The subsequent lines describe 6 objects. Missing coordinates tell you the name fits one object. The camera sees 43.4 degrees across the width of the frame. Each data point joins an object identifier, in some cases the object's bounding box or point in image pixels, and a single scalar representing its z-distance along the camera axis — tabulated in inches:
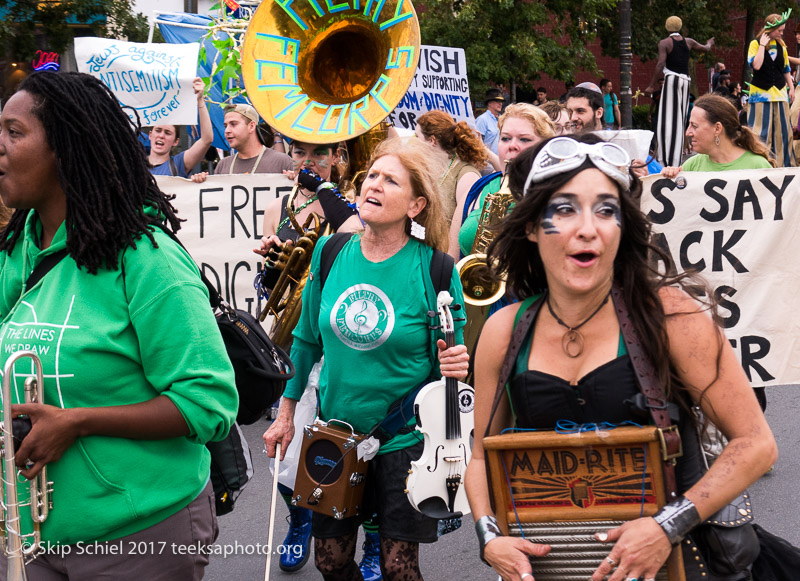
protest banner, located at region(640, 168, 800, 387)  250.8
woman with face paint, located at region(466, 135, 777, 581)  88.0
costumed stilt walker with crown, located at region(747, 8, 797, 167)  580.7
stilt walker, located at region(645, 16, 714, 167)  534.6
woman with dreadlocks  96.6
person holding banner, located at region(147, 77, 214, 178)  352.5
